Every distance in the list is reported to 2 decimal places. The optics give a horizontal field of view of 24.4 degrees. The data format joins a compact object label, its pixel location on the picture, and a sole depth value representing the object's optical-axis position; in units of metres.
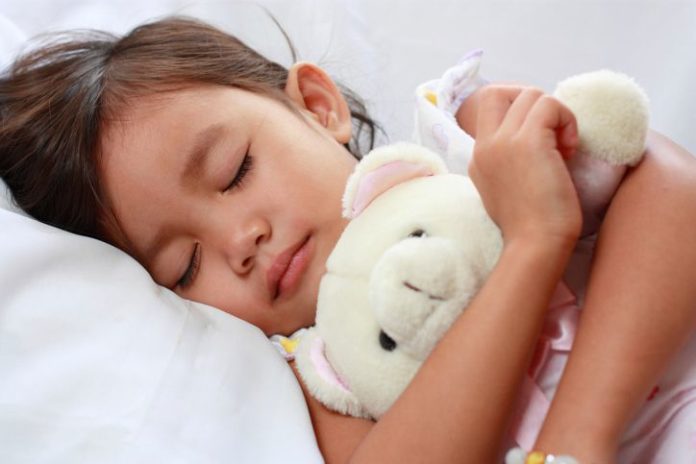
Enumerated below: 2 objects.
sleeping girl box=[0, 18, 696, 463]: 0.61
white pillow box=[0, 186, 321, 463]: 0.62
